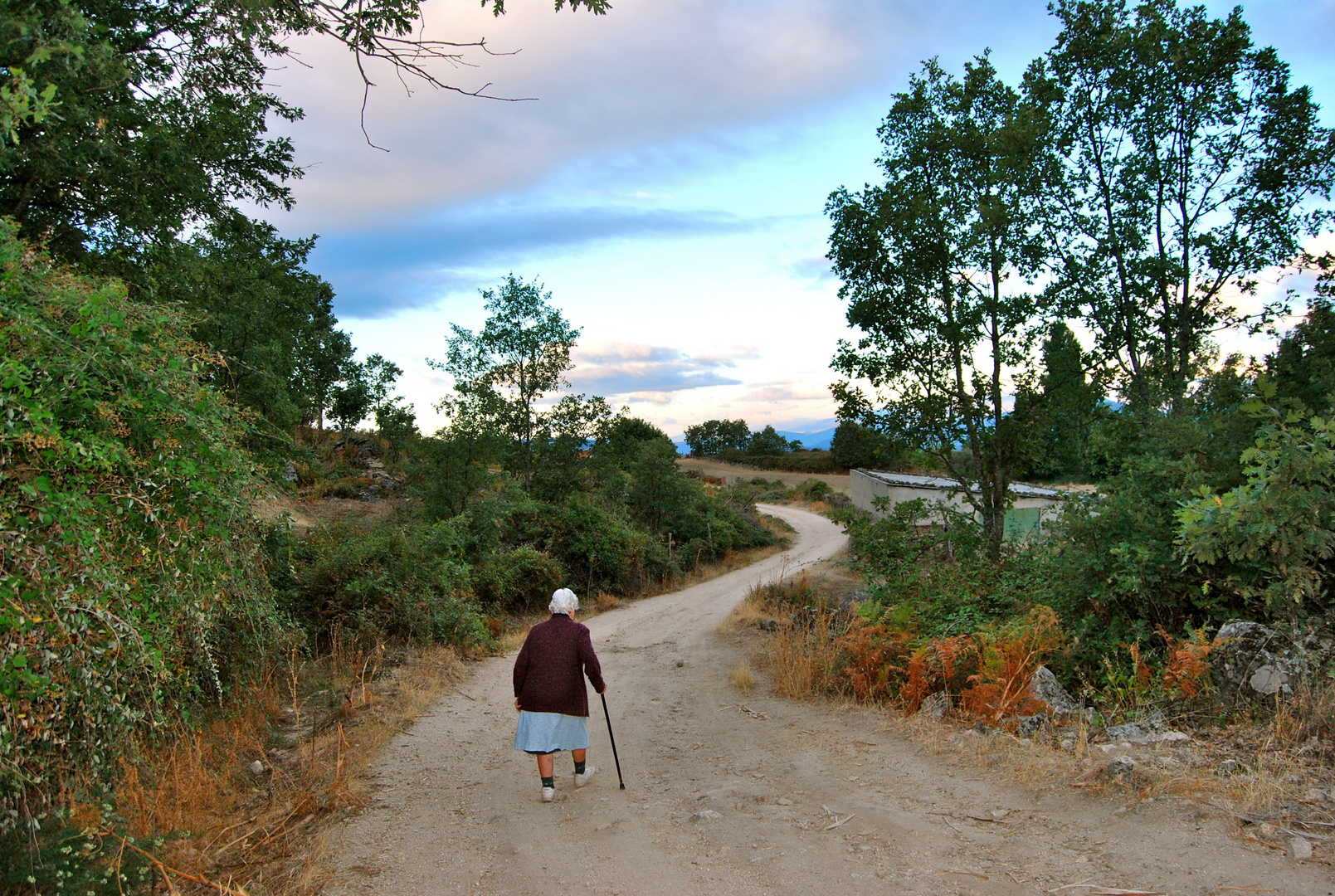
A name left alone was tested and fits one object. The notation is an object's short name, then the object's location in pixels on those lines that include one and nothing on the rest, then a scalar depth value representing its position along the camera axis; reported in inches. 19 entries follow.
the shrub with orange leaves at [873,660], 341.7
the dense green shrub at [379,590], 438.6
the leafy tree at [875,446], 626.5
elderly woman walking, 230.2
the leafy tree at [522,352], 991.0
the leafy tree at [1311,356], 343.3
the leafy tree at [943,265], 600.7
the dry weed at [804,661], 360.2
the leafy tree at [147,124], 231.0
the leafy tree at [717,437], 4559.5
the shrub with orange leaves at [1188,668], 255.3
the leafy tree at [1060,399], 576.7
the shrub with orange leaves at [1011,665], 279.4
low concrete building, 858.8
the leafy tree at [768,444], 4092.0
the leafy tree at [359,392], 1476.4
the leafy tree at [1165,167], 535.8
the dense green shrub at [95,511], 120.2
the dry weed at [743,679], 386.0
